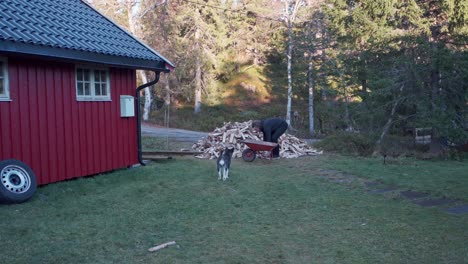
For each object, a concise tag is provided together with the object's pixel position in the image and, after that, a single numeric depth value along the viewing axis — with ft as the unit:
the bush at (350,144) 53.78
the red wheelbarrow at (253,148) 42.16
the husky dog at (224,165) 32.09
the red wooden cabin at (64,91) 25.63
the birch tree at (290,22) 85.86
